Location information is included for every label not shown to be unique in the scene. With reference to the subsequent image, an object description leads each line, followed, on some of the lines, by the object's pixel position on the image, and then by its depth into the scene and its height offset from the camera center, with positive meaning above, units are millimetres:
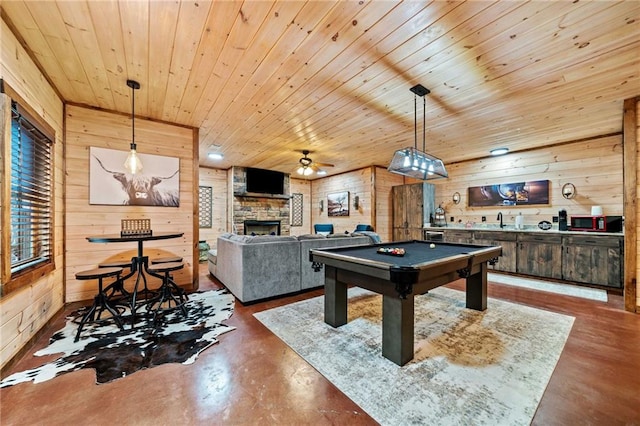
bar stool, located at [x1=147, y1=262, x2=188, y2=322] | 2994 -1017
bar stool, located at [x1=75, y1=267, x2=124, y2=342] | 2529 -952
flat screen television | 7344 +975
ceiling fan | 5383 +1072
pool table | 2035 -595
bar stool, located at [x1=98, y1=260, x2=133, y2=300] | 2940 -792
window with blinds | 2135 +178
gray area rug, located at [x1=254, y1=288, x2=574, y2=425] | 1588 -1208
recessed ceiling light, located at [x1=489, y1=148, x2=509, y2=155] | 5250 +1316
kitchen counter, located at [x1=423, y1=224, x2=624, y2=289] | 4000 -671
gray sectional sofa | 3414 -724
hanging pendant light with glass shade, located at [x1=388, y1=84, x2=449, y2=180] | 3168 +663
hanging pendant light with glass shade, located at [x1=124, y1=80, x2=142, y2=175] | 2803 +605
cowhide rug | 1973 -1202
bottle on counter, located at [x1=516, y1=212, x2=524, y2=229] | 5148 -177
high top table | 2557 -400
